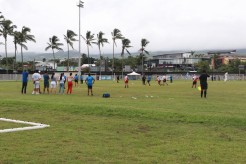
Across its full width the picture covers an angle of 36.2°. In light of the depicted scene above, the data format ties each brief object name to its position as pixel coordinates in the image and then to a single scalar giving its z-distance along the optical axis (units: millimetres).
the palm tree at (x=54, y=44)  107750
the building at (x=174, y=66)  167875
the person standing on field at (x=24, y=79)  24909
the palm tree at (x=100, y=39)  110875
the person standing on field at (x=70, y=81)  26333
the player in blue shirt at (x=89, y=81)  25094
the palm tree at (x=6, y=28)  83281
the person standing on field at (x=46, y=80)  26562
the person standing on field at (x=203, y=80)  22141
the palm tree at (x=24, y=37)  90125
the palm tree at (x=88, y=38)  109312
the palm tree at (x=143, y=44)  122875
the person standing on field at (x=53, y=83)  26884
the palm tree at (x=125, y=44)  118938
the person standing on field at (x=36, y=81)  24908
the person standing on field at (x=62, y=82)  26672
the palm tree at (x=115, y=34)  113312
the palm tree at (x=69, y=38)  105488
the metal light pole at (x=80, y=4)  63375
